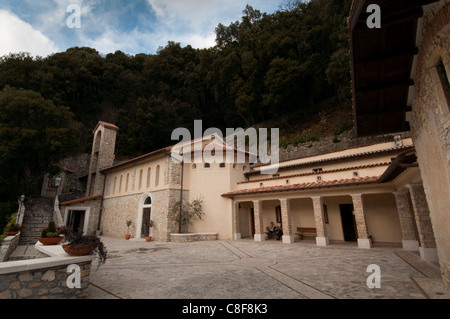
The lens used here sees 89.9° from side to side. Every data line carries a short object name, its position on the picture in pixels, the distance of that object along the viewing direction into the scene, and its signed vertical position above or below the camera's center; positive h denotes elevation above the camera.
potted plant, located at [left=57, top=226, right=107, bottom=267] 4.20 -0.44
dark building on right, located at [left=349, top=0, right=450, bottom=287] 3.57 +2.88
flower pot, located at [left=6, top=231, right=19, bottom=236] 11.77 -0.59
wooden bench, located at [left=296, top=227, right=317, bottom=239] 14.49 -0.86
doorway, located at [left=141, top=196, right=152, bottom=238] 17.50 +0.28
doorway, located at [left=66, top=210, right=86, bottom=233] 21.56 +0.15
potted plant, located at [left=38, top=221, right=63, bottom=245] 6.07 -0.42
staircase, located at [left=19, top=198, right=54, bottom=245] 14.16 +0.22
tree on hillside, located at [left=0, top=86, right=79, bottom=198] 17.45 +6.40
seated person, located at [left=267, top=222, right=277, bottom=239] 15.18 -0.74
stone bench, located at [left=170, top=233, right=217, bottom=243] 14.25 -1.13
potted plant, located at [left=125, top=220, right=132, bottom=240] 16.95 -0.85
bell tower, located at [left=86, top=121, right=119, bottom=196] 23.02 +6.52
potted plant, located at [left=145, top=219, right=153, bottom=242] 15.31 -0.80
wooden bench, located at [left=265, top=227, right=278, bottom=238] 15.27 -0.99
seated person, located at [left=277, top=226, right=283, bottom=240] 14.74 -1.00
